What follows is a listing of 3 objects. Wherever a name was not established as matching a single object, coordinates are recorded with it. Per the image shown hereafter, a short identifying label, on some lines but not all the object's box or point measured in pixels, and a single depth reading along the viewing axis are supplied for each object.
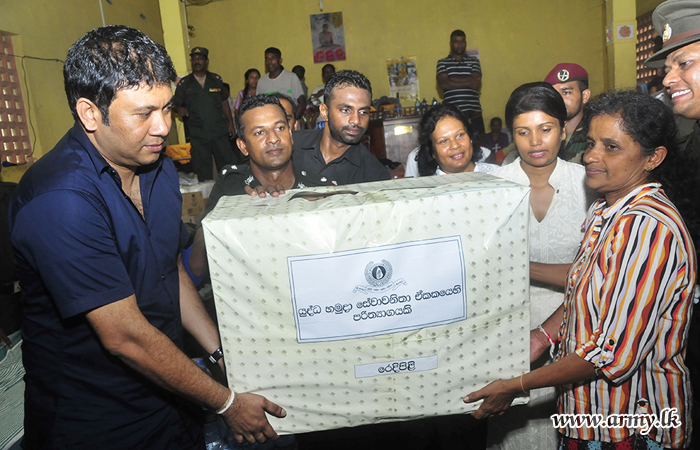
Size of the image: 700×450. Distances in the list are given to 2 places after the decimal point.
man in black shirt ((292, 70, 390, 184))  2.46
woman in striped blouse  1.18
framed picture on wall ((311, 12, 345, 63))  8.24
